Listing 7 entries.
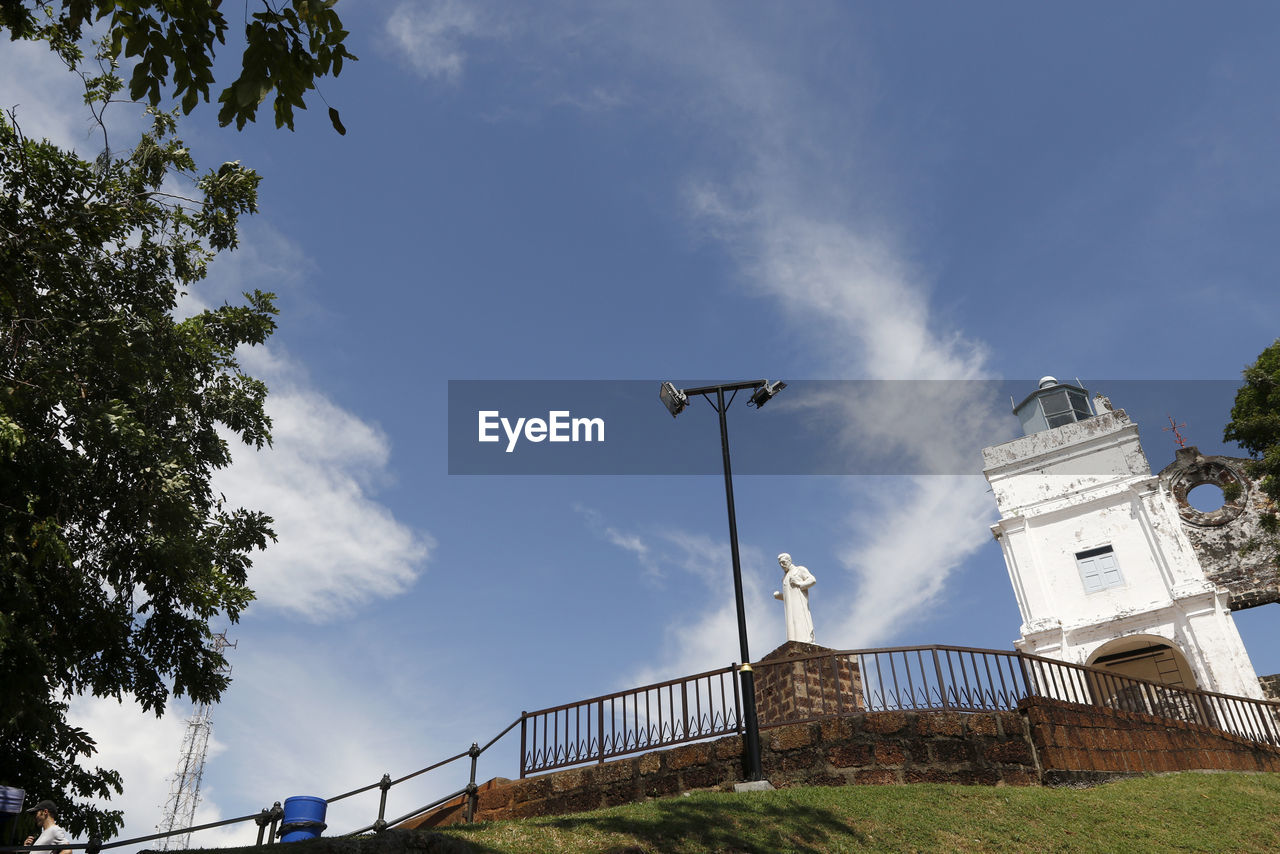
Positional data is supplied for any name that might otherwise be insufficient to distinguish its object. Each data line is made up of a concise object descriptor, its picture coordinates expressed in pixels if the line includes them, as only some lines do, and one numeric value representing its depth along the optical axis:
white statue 13.73
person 7.51
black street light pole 9.45
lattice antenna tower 31.00
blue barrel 8.26
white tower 22.03
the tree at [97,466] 9.21
